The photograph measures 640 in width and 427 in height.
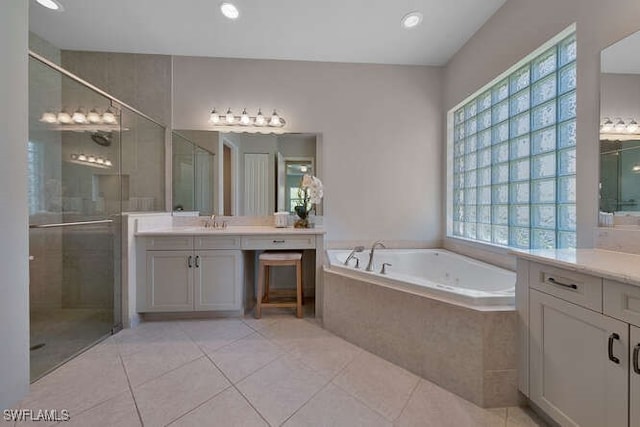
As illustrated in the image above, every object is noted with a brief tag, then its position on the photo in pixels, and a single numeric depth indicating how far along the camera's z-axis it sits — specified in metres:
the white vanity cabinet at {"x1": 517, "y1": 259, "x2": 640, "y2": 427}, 0.91
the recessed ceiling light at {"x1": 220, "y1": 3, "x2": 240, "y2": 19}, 2.14
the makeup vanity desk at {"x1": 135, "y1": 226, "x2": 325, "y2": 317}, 2.40
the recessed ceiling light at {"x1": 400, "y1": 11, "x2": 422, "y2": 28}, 2.22
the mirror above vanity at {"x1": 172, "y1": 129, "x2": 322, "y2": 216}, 2.95
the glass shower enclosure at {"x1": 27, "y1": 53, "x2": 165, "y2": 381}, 2.17
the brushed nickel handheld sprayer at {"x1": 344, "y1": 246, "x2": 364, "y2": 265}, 2.42
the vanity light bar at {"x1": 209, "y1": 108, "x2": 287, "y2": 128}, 2.90
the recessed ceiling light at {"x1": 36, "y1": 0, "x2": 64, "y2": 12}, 2.10
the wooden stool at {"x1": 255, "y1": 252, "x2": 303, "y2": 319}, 2.45
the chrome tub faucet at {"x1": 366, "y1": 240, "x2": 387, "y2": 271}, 2.27
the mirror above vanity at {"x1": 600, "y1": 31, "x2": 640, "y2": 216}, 1.27
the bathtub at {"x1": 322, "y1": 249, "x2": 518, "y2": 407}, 1.39
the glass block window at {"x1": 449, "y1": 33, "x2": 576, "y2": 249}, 1.73
